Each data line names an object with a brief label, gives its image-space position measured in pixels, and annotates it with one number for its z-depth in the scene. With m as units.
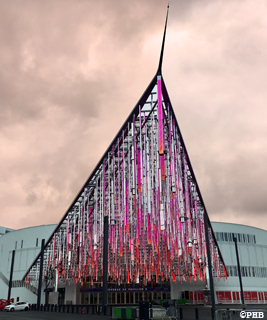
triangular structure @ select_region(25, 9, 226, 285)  23.58
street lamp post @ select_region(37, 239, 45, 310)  36.56
